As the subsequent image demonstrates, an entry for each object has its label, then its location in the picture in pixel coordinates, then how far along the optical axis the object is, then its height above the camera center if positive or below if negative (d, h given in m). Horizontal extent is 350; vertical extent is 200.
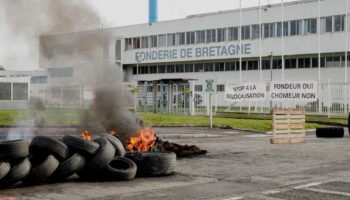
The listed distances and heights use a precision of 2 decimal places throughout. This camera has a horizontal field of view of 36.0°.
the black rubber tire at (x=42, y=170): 9.55 -1.15
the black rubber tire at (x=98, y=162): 10.23 -1.06
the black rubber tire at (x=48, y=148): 9.97 -0.77
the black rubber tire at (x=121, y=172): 10.34 -1.26
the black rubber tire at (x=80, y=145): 10.22 -0.74
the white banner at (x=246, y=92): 34.69 +0.97
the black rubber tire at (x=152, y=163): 11.05 -1.17
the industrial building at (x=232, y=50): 44.09 +6.73
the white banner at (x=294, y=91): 32.34 +1.00
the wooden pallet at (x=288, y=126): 20.12 -0.73
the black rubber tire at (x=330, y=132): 23.27 -1.08
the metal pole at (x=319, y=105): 39.29 +0.12
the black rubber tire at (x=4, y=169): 9.05 -1.06
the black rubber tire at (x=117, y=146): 11.14 -0.83
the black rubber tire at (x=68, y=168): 9.95 -1.14
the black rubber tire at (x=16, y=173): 9.17 -1.16
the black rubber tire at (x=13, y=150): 9.34 -0.76
